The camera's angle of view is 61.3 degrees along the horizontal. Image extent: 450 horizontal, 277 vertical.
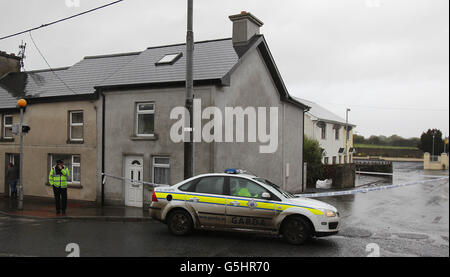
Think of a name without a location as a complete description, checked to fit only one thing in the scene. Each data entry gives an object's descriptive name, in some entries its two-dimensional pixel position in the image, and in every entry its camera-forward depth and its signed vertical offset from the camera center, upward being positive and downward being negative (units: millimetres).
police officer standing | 13039 -1461
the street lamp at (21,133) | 13914 +249
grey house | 13891 +1472
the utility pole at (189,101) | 11172 +1179
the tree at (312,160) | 23666 -1170
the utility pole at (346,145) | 45000 -328
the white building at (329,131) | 36688 +1143
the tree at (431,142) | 61531 +172
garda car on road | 8469 -1567
